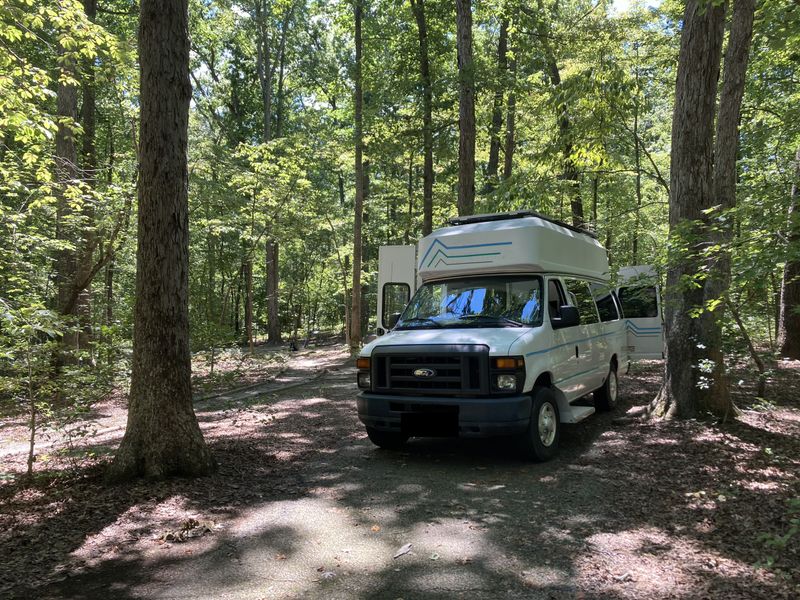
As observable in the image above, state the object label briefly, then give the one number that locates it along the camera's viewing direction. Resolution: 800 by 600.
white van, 5.68
